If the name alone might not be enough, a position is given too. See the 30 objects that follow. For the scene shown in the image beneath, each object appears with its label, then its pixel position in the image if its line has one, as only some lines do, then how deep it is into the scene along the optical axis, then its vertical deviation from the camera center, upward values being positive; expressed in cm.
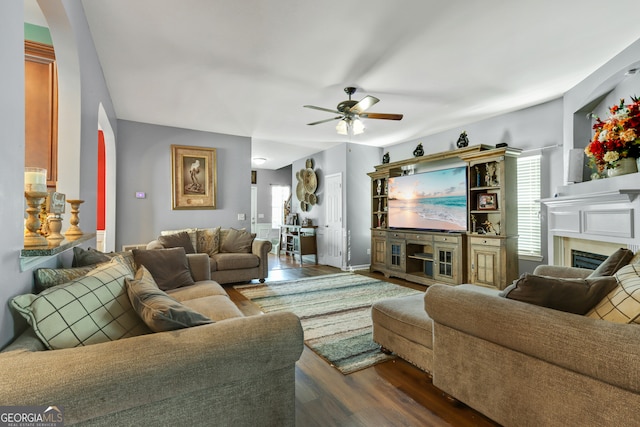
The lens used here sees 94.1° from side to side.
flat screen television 442 +22
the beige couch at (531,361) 106 -63
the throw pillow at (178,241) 409 -38
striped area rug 233 -110
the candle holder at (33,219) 123 -2
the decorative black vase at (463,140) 448 +112
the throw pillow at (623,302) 116 -36
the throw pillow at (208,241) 465 -43
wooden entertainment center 391 -35
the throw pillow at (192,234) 454 -32
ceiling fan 328 +115
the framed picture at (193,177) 505 +63
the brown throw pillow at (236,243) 482 -48
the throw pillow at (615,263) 157 -26
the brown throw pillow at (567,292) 128 -34
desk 677 -64
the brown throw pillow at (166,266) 264 -48
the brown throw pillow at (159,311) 110 -38
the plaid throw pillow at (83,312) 102 -37
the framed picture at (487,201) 409 +18
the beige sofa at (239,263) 445 -76
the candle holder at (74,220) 176 -4
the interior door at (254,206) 906 +22
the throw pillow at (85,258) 187 -28
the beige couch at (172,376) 81 -49
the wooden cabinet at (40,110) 219 +76
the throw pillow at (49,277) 130 -29
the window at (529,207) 396 +10
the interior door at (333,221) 618 -16
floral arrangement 228 +63
